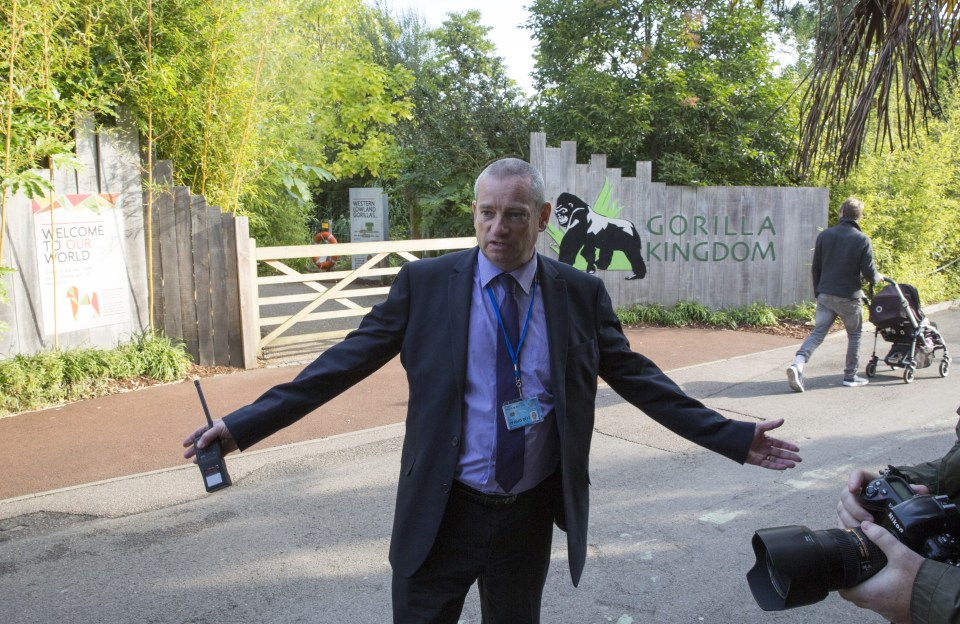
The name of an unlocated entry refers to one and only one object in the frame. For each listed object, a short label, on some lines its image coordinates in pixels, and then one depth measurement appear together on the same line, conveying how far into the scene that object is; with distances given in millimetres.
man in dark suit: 2652
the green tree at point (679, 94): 14383
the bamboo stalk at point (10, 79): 7171
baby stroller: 9062
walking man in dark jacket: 8812
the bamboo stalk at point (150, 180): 8557
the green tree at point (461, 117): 15508
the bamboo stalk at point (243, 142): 9688
